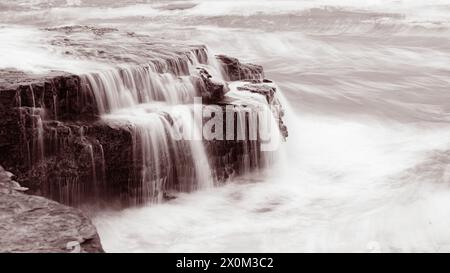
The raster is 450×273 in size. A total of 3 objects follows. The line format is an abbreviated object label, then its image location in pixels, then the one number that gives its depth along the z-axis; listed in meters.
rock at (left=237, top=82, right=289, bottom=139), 9.03
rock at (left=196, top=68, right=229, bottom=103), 8.55
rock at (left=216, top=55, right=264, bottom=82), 9.98
